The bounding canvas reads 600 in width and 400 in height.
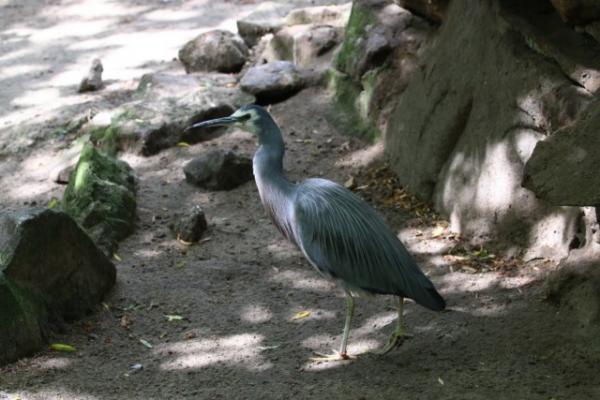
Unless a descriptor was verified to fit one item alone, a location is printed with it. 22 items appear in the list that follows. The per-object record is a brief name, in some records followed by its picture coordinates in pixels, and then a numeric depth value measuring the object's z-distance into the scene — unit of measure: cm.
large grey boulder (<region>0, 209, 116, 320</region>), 1007
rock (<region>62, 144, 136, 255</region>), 1274
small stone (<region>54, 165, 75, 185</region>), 1507
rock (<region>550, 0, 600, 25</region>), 1014
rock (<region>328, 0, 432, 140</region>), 1483
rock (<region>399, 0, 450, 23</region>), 1379
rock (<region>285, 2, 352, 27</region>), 1819
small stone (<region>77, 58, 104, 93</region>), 1833
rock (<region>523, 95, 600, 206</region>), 816
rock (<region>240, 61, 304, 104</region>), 1667
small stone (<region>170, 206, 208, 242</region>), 1284
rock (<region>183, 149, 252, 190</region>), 1425
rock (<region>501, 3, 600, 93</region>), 1048
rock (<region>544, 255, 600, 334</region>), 955
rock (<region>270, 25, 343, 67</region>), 1725
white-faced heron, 959
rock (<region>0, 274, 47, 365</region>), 955
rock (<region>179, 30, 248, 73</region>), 1845
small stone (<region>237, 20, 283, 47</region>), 1955
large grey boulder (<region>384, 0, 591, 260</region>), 1097
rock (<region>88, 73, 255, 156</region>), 1573
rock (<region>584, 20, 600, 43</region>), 1039
